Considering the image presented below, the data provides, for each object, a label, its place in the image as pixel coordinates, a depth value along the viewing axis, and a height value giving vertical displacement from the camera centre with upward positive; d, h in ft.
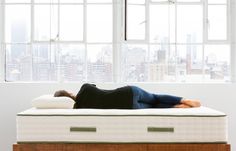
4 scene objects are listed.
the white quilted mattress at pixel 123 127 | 9.64 -1.54
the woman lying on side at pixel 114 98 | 10.66 -0.91
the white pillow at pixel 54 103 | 10.41 -0.99
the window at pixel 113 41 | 15.94 +1.07
